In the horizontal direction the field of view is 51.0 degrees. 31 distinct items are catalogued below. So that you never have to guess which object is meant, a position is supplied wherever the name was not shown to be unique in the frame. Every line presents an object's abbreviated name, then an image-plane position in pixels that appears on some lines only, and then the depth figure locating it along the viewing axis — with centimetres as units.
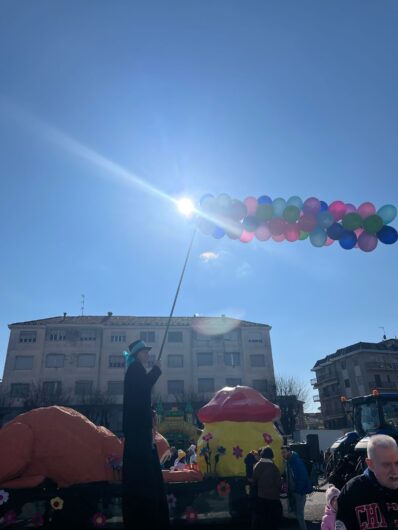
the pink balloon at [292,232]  819
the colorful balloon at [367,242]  798
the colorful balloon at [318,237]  818
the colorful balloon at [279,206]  812
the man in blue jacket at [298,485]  763
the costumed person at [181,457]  1431
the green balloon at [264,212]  809
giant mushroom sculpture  784
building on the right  4969
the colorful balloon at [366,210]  798
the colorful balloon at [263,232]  823
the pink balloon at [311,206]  809
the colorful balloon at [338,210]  810
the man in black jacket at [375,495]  257
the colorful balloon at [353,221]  798
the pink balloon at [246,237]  830
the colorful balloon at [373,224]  786
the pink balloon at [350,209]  809
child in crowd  458
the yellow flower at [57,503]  668
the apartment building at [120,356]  3678
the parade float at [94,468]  669
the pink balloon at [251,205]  812
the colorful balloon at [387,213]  783
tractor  1070
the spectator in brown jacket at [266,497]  608
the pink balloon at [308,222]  808
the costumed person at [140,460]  376
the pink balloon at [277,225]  815
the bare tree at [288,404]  3453
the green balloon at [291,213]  803
